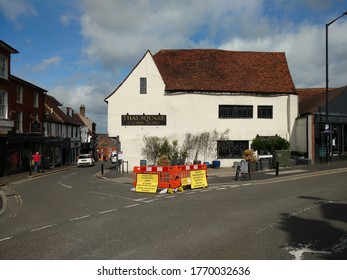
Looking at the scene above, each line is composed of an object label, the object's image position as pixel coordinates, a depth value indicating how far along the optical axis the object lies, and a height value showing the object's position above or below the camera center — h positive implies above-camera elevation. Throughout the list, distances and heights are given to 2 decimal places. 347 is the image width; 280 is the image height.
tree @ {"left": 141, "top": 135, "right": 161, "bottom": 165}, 27.03 -0.09
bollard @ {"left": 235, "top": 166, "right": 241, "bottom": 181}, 18.59 -1.59
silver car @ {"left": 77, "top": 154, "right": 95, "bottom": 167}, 41.94 -1.88
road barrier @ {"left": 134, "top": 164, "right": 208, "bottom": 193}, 15.77 -1.57
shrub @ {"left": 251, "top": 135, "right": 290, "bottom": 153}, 24.80 +0.25
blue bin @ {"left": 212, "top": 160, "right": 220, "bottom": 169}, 26.86 -1.44
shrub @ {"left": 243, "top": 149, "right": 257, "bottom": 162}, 22.64 -0.64
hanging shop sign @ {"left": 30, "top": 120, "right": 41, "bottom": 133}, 30.86 +2.02
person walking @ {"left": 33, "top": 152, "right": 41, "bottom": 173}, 27.40 -1.02
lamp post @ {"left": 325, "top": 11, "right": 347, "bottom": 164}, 22.10 +6.12
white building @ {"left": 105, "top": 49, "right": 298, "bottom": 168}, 27.42 +3.54
